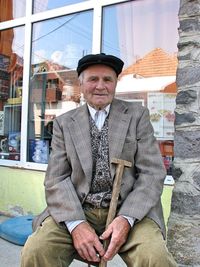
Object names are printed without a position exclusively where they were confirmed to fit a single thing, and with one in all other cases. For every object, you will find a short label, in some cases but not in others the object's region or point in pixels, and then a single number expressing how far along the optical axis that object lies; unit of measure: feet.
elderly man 4.75
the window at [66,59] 9.98
